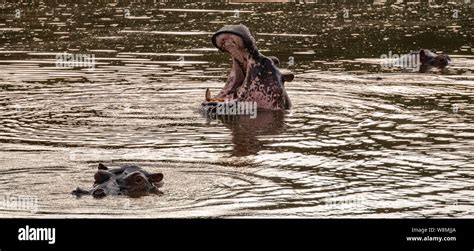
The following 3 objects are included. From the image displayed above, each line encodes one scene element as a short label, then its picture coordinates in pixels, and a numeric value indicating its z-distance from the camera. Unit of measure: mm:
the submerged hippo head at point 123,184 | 12430
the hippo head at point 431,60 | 21734
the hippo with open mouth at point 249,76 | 17312
